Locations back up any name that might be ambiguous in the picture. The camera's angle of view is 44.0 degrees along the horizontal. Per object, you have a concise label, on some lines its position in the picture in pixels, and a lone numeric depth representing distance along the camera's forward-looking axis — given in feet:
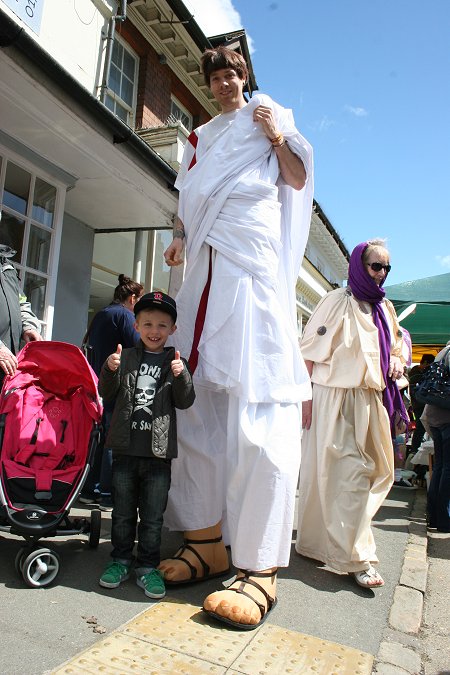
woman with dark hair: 14.07
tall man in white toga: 7.32
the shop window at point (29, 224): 16.97
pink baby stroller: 7.68
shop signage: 15.90
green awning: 30.86
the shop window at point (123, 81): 34.55
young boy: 7.88
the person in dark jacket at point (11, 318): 9.46
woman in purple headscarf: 9.74
